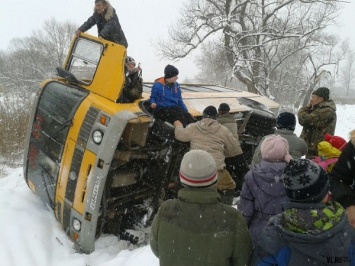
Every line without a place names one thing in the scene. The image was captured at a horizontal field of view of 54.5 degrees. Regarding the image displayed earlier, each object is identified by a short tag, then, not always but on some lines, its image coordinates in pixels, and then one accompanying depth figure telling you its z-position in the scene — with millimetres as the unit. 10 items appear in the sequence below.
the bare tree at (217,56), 20827
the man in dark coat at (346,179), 2469
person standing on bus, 4890
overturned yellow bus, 3973
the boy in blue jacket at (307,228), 1669
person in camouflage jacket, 4668
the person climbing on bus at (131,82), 4520
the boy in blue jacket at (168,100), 4574
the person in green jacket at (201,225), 1955
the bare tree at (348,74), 77250
